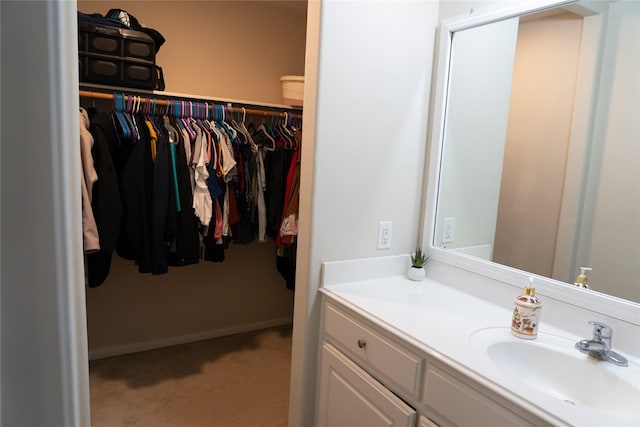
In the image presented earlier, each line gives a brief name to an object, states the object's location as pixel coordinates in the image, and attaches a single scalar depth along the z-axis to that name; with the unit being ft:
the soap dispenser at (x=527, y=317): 4.30
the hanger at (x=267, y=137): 8.94
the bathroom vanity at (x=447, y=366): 3.45
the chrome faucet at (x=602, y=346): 3.87
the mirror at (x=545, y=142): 4.39
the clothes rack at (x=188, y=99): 7.39
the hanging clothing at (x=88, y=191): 6.47
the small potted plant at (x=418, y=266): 6.15
